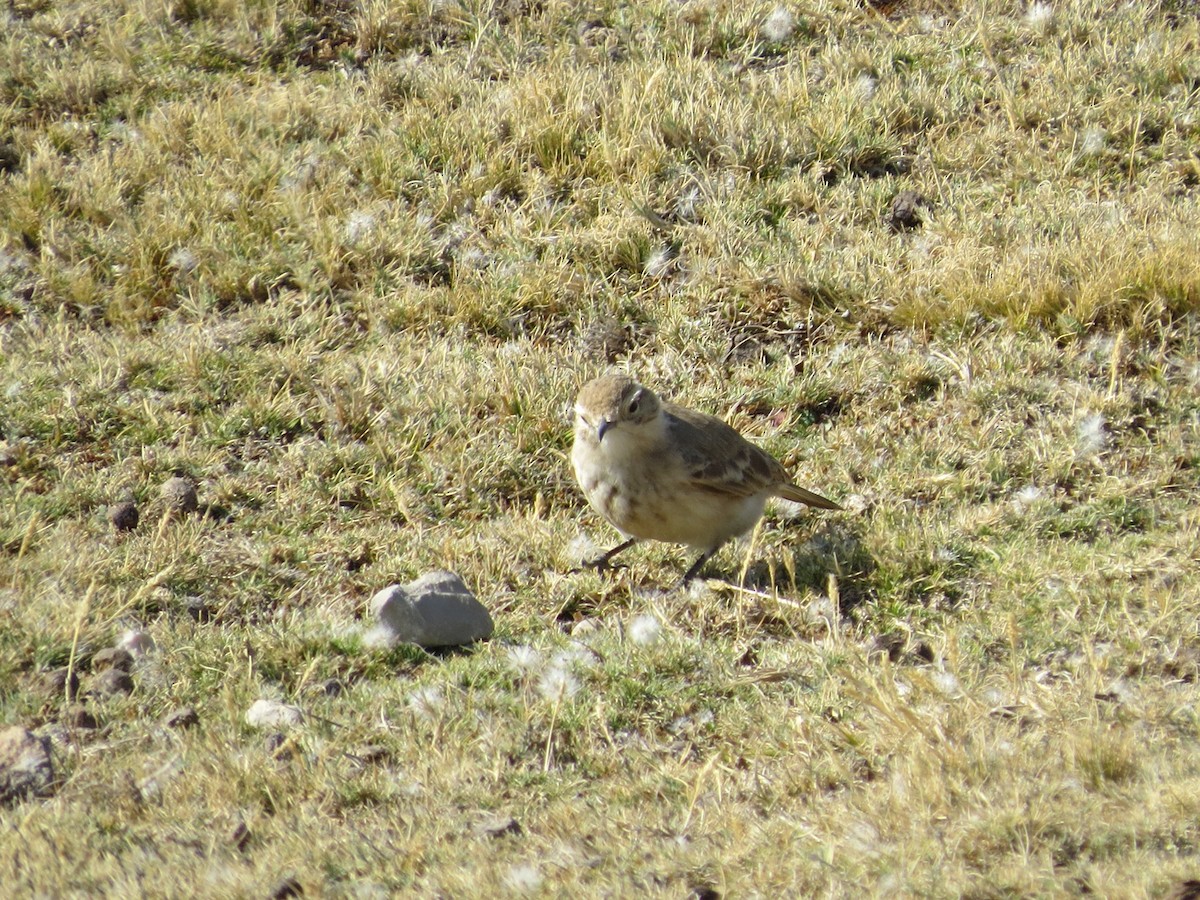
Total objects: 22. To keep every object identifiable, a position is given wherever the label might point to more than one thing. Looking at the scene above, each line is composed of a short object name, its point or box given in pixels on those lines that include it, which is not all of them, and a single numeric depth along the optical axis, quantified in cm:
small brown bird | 1189
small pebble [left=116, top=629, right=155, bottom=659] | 1048
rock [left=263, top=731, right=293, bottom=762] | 913
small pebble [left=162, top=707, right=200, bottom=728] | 966
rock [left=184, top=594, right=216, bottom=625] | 1139
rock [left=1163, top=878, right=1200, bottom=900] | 657
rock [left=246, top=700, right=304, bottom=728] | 965
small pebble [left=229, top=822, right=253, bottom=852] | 799
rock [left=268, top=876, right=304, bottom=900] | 733
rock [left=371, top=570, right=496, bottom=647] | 1077
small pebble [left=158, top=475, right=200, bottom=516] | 1273
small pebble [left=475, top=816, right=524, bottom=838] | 809
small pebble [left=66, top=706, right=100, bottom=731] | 967
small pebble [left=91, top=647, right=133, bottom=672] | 1034
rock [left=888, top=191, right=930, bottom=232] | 1562
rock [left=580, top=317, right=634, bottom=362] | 1487
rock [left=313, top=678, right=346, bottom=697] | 1027
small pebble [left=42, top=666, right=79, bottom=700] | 999
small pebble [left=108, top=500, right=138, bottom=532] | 1248
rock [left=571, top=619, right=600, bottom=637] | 1119
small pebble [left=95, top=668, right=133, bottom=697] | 1001
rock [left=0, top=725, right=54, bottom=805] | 875
